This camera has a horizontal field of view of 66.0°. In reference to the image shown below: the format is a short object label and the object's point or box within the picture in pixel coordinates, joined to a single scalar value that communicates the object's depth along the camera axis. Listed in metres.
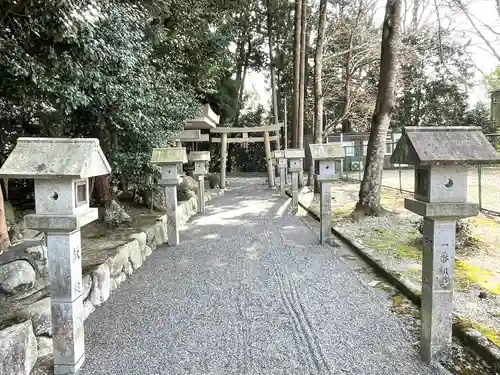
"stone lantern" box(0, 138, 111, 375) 2.22
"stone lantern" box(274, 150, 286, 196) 12.89
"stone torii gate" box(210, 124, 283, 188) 14.19
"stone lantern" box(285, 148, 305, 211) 8.86
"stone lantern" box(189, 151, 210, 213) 8.88
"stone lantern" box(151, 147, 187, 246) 5.62
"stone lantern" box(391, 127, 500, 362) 2.23
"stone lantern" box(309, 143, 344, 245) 5.53
